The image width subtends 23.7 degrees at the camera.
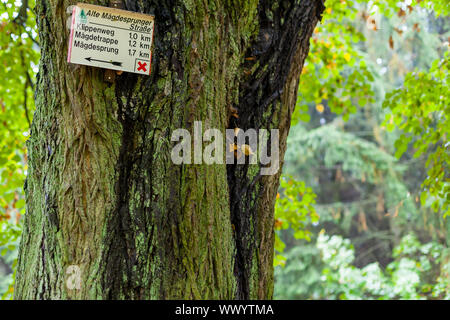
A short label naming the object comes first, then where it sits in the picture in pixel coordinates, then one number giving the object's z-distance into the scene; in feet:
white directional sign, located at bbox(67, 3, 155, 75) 8.97
